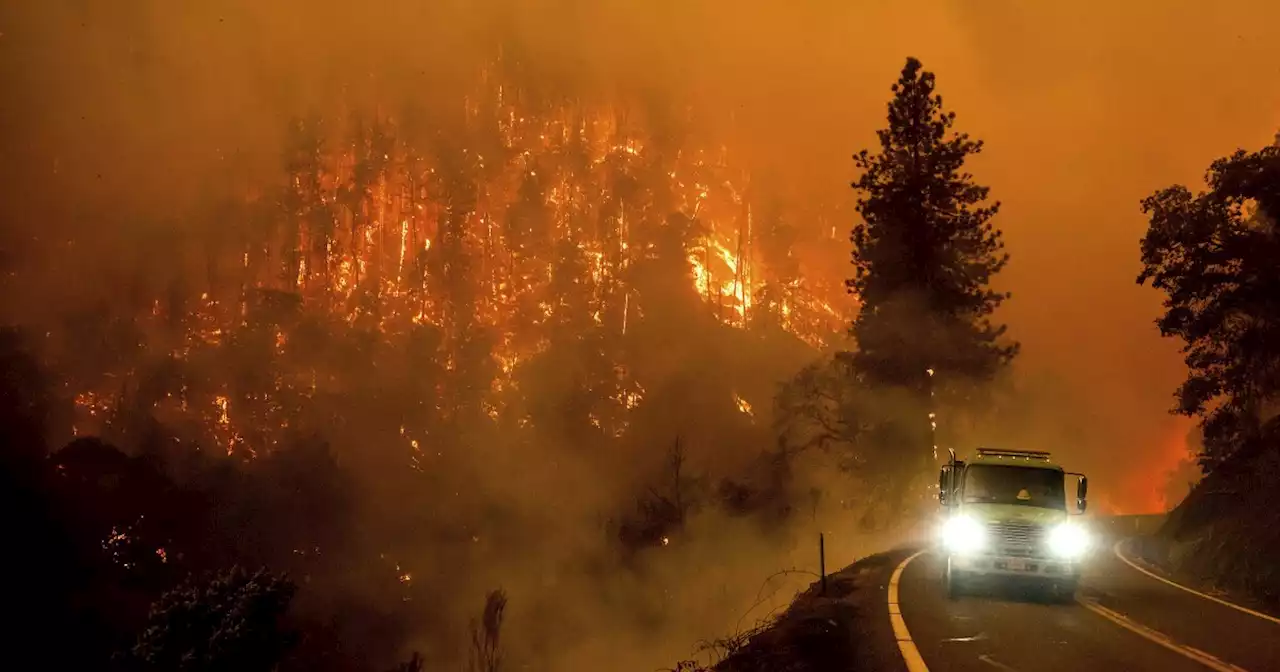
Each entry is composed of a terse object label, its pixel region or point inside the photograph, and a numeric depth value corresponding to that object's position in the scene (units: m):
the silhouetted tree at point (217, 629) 30.28
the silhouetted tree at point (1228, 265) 24.30
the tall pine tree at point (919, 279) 45.81
